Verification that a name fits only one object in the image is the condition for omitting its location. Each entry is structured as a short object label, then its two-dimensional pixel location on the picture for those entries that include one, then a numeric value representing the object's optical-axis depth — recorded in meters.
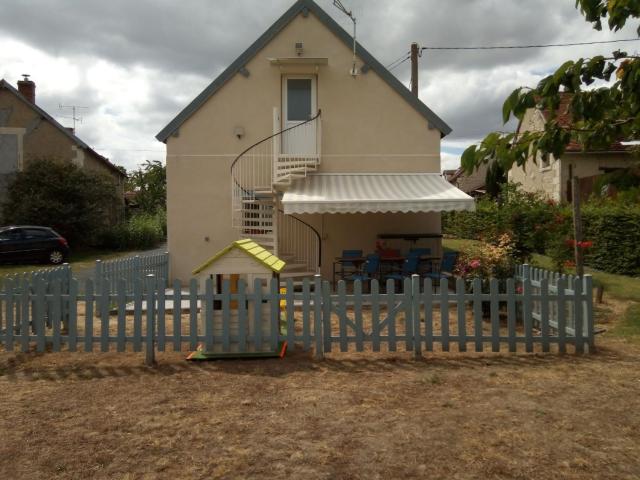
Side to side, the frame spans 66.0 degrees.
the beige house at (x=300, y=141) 13.27
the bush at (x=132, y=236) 26.08
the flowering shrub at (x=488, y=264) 8.42
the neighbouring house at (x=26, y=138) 24.42
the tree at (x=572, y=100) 2.38
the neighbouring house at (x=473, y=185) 37.46
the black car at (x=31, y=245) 18.48
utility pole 19.78
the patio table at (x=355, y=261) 11.47
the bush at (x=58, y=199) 22.53
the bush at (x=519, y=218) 14.70
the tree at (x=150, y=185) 48.77
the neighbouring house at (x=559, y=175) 21.00
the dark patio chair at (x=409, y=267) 11.10
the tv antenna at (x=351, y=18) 12.84
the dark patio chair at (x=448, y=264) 11.30
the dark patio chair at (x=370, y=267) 10.98
